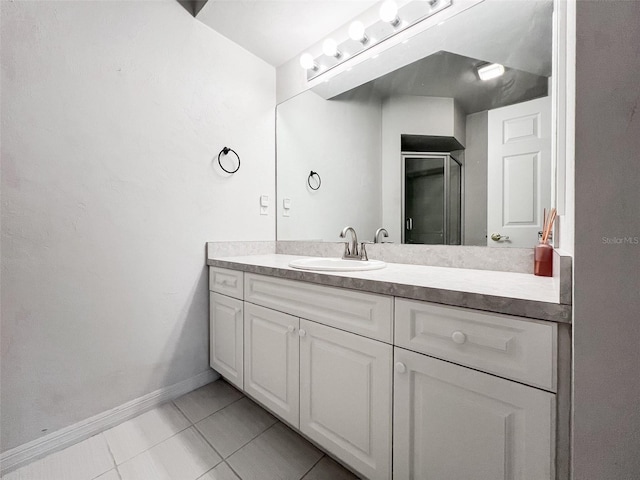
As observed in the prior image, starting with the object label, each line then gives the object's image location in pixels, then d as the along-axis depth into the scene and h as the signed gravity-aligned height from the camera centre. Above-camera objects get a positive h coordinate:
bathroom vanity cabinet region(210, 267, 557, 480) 0.65 -0.45
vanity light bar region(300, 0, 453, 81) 1.35 +1.13
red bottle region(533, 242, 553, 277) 1.01 -0.09
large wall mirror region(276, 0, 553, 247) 1.11 +0.48
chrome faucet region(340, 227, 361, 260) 1.55 -0.07
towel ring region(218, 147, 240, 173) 1.72 +0.53
